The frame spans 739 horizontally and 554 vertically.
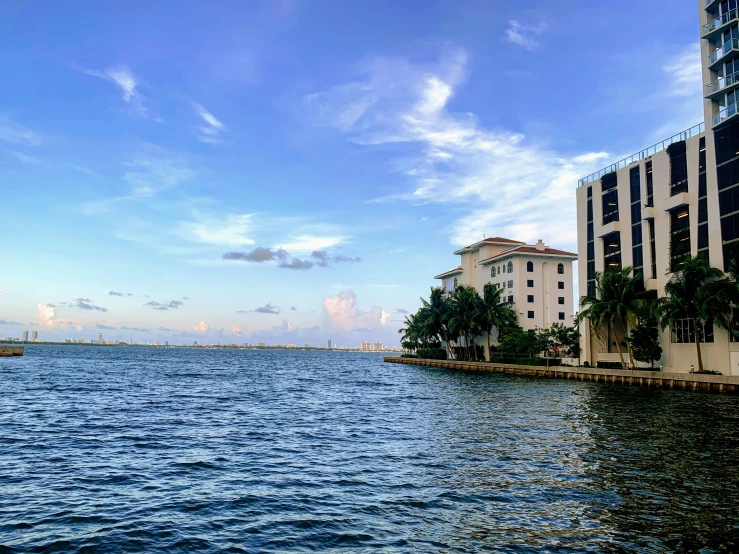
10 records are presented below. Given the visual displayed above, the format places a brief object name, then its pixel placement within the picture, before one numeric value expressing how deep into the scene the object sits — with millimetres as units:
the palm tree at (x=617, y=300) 65000
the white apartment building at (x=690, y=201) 54562
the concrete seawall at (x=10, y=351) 118500
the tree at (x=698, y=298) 51375
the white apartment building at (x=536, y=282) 103875
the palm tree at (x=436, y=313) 118500
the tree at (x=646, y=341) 62122
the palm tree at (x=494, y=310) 99562
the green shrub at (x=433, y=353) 124750
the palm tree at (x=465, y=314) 102438
